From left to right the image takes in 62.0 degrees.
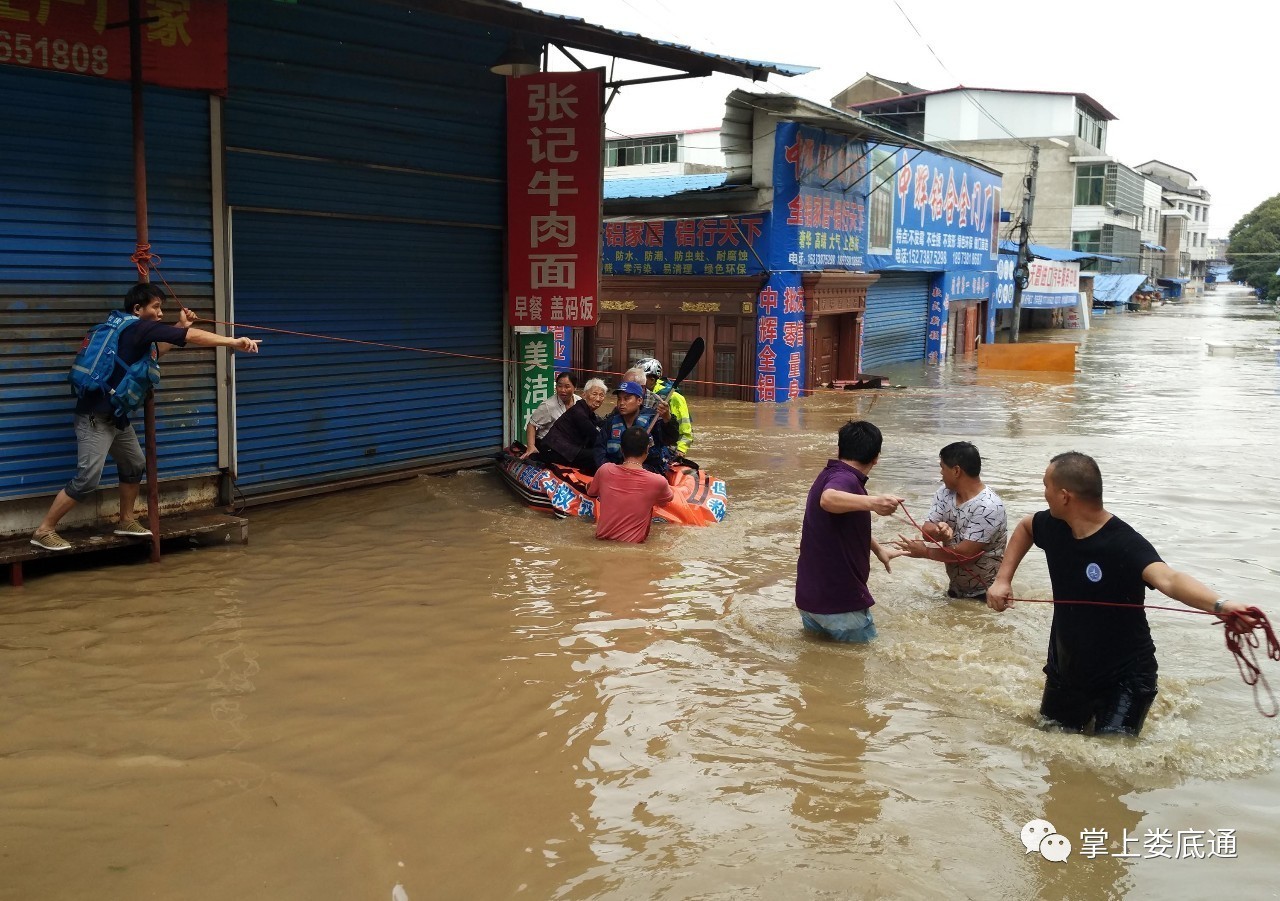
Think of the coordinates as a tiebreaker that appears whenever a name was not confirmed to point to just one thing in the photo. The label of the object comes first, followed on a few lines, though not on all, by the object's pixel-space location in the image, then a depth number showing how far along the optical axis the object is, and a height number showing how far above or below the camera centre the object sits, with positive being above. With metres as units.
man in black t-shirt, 4.66 -1.17
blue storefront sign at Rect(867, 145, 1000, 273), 25.16 +3.14
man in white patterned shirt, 6.66 -1.18
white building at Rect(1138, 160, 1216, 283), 94.50 +11.42
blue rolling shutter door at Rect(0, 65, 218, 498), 7.55 +0.60
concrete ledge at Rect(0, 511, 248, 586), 7.07 -1.60
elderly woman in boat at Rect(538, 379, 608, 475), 10.32 -1.08
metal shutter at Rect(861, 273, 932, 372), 27.53 +0.25
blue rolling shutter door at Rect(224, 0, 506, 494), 9.41 +0.80
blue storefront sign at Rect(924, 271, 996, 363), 31.52 +0.52
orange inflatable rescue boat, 9.88 -1.61
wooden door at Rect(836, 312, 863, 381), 23.58 -0.41
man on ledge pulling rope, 7.20 -0.66
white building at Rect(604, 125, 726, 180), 44.06 +7.38
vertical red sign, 11.10 +1.32
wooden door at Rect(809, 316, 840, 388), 22.58 -0.53
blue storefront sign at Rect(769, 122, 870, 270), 20.16 +2.55
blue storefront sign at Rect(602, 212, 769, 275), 20.23 +1.52
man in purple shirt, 5.93 -1.26
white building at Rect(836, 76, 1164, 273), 53.69 +9.69
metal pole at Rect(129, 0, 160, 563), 7.32 +0.98
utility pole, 37.12 +2.86
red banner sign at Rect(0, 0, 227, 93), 7.45 +2.03
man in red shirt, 8.73 -1.44
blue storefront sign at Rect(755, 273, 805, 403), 20.38 -0.21
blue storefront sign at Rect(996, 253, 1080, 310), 38.81 +1.94
